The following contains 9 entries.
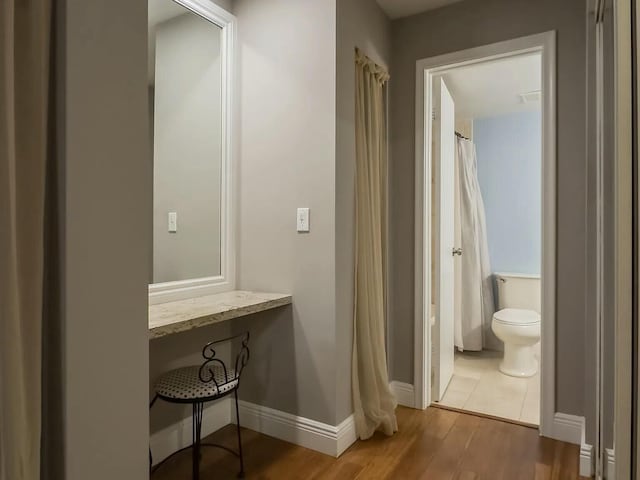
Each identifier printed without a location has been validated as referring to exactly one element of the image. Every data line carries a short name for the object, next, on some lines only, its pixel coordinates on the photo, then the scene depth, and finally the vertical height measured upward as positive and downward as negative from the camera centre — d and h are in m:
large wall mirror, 2.17 +0.54
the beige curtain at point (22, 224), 0.90 +0.04
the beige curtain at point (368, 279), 2.37 -0.22
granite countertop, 1.64 -0.32
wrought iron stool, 1.77 -0.65
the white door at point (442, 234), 2.90 +0.06
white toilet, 3.35 -0.78
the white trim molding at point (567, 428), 2.32 -1.06
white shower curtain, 4.17 -0.31
